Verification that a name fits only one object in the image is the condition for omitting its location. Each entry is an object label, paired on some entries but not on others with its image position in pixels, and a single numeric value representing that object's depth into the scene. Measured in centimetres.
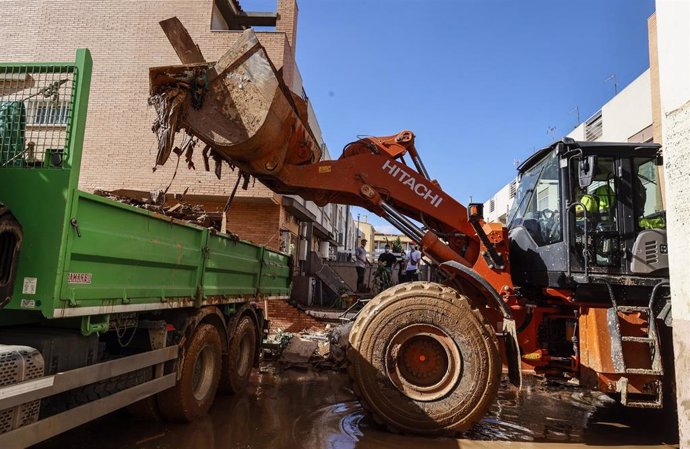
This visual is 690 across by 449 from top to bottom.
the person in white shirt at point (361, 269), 1710
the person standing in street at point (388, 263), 1609
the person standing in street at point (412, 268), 1471
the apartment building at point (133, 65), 1390
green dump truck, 299
